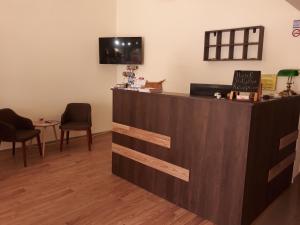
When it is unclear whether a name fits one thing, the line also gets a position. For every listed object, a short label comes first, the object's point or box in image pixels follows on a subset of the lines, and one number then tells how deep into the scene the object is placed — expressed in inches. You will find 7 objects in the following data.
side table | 170.7
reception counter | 90.6
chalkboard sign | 94.6
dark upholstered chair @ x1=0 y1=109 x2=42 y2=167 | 146.1
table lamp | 123.9
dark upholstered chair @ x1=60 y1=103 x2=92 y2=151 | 182.3
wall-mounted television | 215.0
